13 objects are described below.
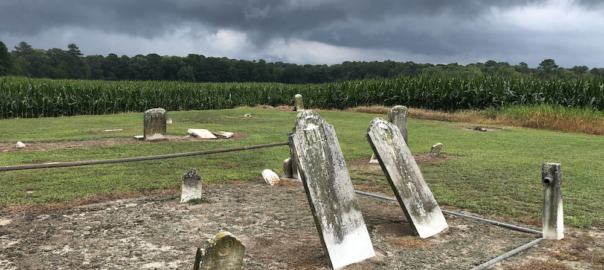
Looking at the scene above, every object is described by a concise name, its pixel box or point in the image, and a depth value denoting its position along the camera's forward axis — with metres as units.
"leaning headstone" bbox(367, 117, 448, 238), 3.94
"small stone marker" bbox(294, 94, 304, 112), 23.50
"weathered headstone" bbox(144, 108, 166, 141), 10.97
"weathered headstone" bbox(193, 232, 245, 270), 2.45
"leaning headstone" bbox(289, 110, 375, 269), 3.29
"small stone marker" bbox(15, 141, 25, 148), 9.51
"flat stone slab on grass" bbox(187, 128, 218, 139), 11.80
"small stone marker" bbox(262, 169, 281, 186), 6.34
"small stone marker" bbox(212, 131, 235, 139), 11.99
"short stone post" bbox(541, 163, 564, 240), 3.71
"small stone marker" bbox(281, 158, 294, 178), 6.73
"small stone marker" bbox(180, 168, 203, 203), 5.09
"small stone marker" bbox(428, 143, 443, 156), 9.08
